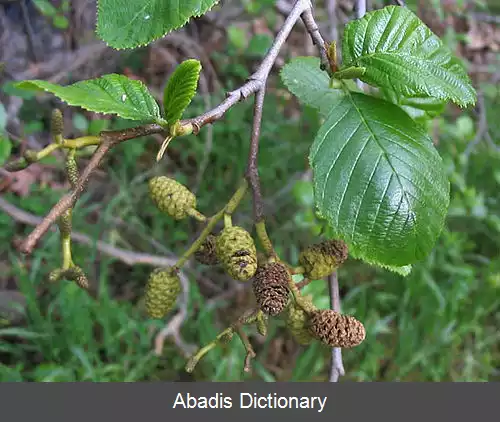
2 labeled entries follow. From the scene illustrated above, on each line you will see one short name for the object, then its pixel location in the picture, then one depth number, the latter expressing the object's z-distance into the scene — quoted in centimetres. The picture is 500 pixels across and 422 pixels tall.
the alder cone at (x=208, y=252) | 38
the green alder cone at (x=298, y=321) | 37
